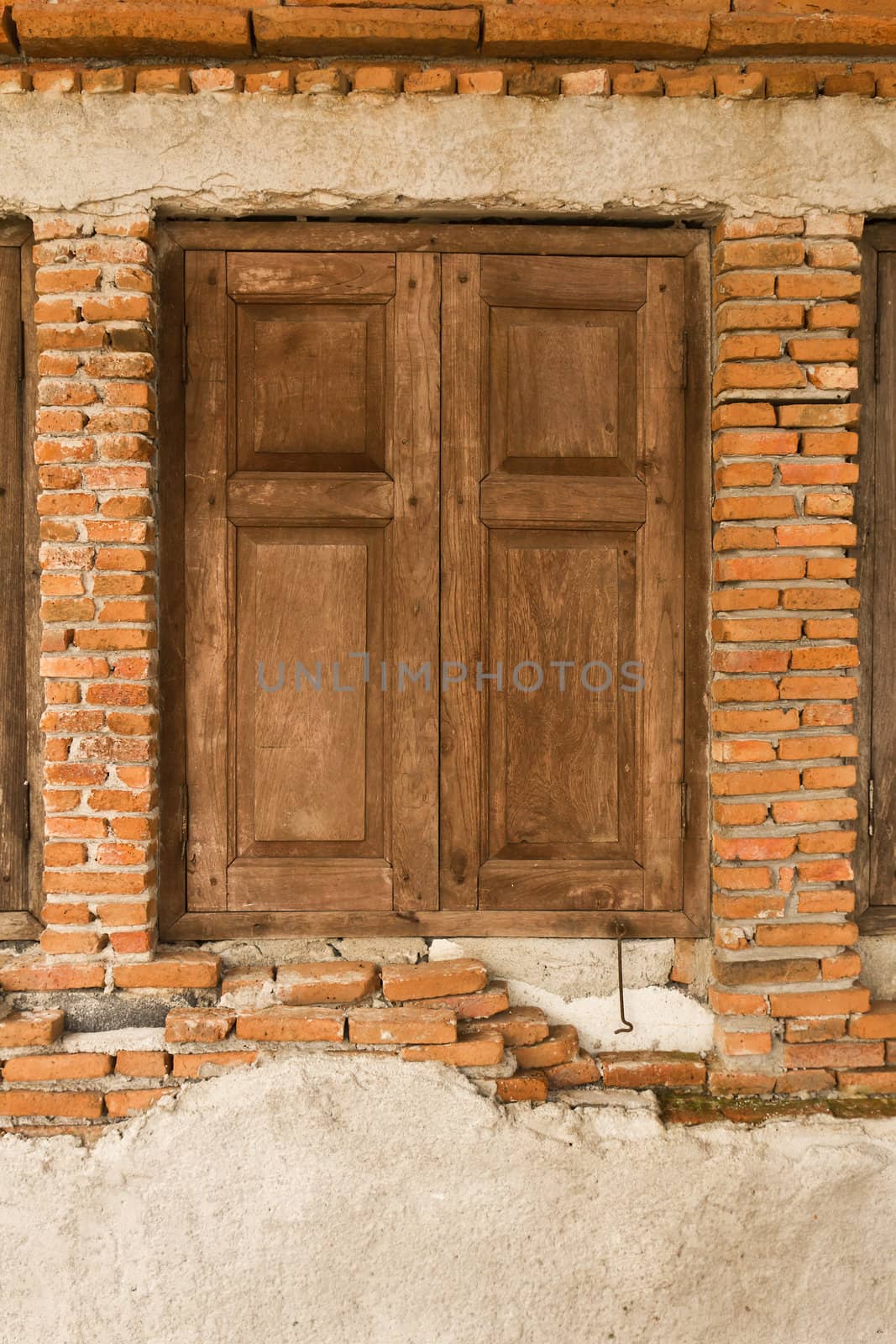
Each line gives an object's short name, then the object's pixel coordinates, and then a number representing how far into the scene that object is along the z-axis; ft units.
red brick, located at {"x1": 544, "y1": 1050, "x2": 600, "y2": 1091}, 8.70
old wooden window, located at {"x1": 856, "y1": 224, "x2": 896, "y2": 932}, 9.14
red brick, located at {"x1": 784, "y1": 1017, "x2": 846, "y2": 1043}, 8.70
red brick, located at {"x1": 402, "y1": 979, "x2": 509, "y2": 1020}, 8.65
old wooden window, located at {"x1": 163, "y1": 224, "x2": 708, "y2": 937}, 8.82
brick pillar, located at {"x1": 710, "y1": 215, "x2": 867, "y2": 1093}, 8.58
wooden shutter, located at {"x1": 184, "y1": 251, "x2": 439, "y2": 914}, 8.82
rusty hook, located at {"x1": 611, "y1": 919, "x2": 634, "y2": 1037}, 8.83
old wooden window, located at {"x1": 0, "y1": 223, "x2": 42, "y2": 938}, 8.91
